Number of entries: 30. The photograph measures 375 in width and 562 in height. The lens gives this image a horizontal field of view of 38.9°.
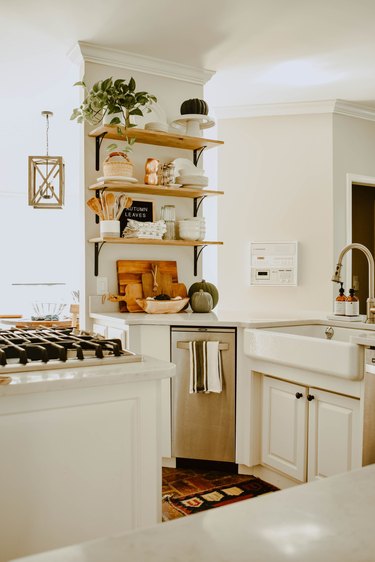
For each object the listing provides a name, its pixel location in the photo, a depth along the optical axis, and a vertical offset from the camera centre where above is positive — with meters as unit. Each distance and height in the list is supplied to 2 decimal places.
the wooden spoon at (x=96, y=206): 3.39 +0.43
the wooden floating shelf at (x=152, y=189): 3.32 +0.56
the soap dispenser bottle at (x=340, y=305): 3.03 -0.18
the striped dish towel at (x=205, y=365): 2.98 -0.51
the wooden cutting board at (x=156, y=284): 3.64 -0.07
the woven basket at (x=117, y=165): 3.30 +0.68
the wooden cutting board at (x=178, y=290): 3.74 -0.12
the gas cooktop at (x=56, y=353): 1.52 -0.24
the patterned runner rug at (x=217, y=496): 2.60 -1.15
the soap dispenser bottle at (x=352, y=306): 2.97 -0.18
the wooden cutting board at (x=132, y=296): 3.52 -0.15
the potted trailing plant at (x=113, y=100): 3.31 +1.09
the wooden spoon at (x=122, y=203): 3.41 +0.45
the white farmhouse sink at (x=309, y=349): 2.30 -0.36
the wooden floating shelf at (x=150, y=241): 3.31 +0.21
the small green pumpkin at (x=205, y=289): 3.64 -0.10
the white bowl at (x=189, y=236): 3.65 +0.26
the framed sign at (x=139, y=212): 3.59 +0.42
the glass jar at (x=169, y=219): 3.65 +0.38
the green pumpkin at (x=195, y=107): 3.61 +1.14
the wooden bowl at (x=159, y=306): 3.38 -0.21
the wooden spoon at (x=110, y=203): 3.35 +0.45
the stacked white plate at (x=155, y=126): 3.52 +0.98
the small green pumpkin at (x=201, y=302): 3.51 -0.19
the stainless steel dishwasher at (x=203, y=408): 3.00 -0.77
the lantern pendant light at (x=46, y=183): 4.60 +0.79
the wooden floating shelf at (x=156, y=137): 3.37 +0.91
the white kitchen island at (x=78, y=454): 1.41 -0.51
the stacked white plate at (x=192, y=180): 3.59 +0.63
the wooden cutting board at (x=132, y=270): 3.60 +0.02
